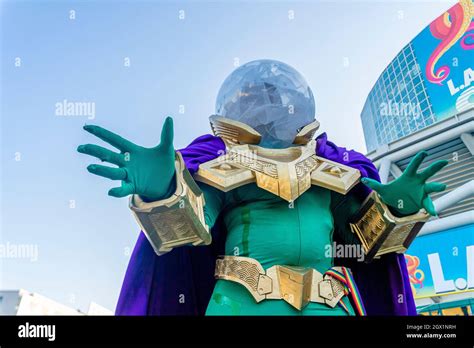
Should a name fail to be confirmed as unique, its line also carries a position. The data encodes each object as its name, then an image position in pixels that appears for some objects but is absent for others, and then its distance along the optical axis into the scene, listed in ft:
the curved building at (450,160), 35.86
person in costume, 7.90
